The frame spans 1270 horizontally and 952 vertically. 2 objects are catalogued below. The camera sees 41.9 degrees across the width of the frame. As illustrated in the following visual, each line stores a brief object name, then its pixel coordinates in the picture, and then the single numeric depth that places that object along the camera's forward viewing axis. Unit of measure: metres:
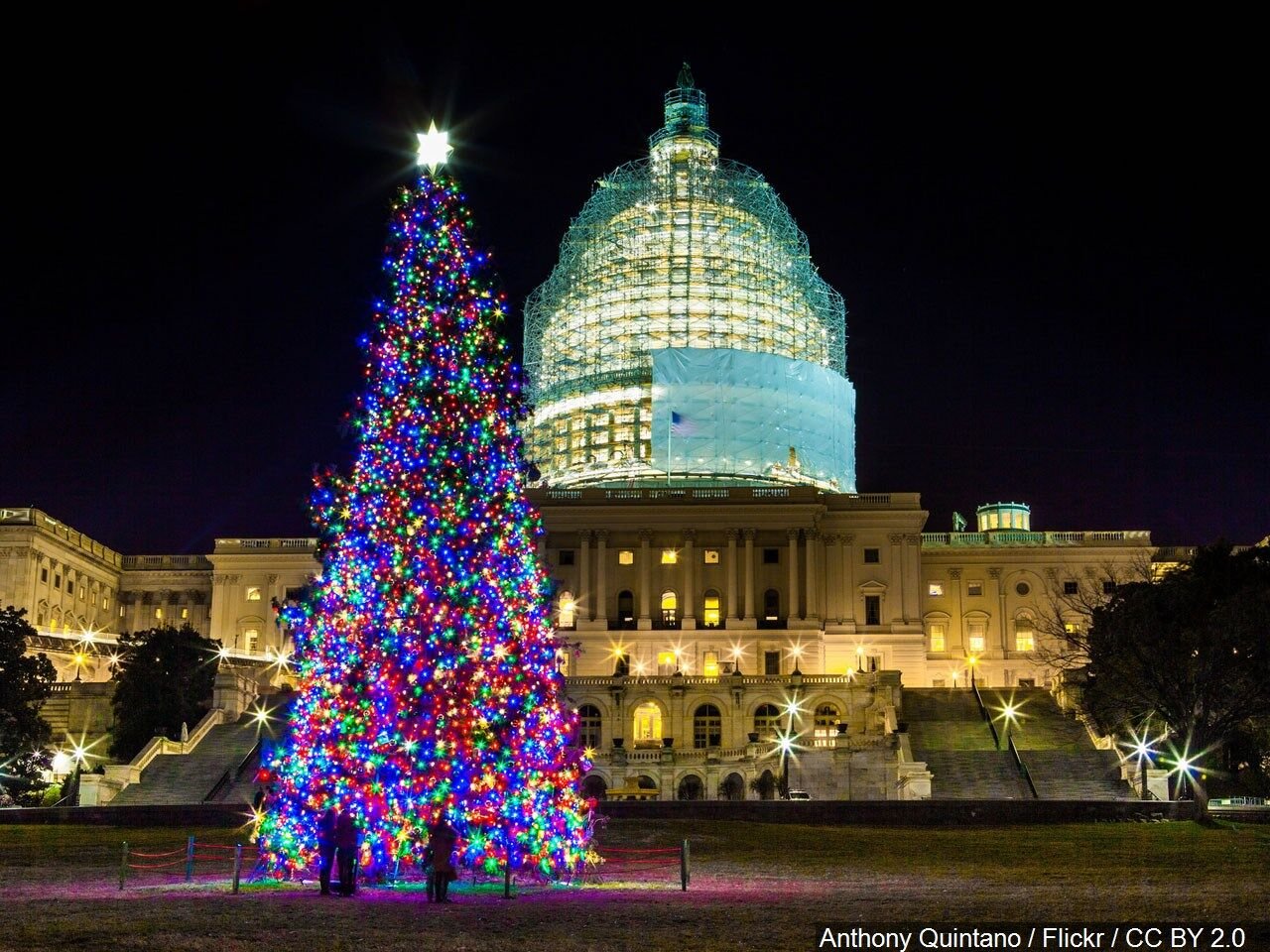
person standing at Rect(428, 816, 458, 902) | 24.61
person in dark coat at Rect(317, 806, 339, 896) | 25.64
